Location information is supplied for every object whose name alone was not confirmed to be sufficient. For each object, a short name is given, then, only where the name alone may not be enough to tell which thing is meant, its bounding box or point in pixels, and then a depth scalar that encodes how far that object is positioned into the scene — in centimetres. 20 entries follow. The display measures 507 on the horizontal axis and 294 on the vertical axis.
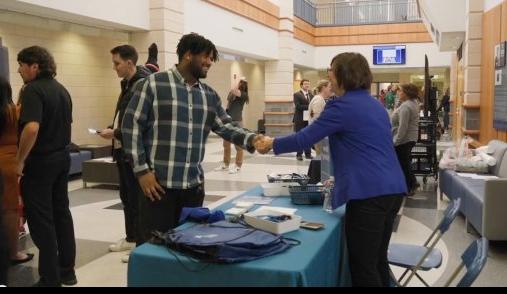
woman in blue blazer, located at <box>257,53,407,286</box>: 232
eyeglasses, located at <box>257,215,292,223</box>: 226
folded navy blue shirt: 238
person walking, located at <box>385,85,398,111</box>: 1736
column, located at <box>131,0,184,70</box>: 799
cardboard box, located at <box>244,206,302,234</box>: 220
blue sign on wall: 1814
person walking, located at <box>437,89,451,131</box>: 1771
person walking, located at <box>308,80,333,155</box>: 804
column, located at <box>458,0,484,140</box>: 879
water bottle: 273
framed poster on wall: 668
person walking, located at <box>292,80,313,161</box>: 1025
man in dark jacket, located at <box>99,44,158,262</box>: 372
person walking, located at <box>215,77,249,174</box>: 838
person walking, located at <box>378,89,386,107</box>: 1905
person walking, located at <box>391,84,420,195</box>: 629
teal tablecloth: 184
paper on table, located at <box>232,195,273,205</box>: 292
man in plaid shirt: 254
